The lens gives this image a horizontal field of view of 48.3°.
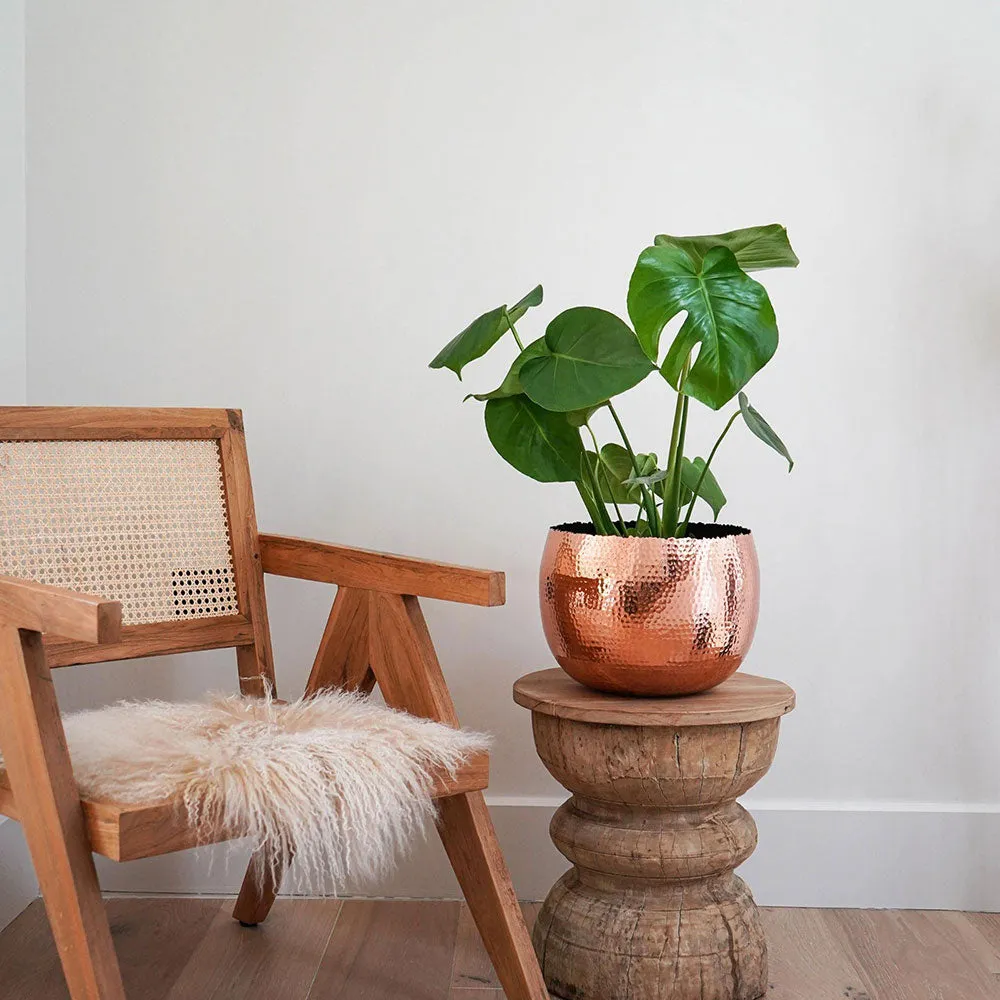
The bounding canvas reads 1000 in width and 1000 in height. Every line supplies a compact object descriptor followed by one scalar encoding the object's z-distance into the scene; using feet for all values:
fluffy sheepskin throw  3.79
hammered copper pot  4.79
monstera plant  4.19
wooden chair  3.67
